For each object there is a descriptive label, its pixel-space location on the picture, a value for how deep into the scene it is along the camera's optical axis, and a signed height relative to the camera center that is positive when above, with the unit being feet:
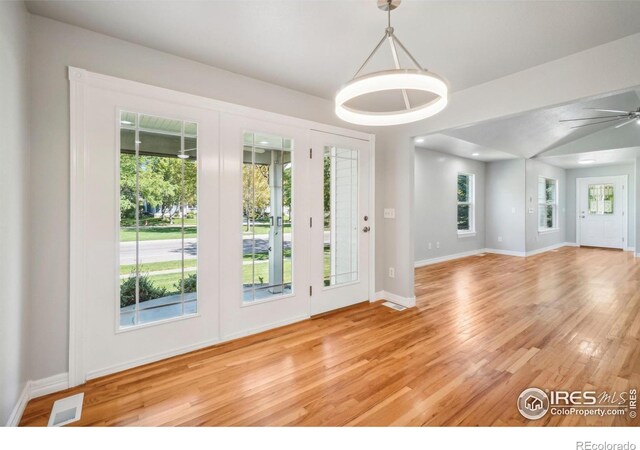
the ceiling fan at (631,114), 12.18 +4.52
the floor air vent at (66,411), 5.53 -3.69
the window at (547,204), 27.20 +1.75
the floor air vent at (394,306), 11.74 -3.41
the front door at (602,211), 26.73 +0.98
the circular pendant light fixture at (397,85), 4.72 +2.31
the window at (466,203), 24.81 +1.64
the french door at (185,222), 6.86 +0.04
